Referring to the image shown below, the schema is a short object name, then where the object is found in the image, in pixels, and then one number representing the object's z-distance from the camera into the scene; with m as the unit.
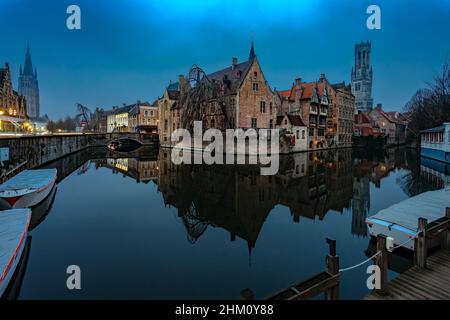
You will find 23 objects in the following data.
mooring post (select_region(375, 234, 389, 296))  5.28
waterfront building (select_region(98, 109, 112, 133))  118.94
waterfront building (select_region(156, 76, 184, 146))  60.91
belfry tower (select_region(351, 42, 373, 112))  164.75
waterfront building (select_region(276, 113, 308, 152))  45.88
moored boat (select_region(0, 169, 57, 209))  12.26
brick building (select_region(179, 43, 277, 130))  40.06
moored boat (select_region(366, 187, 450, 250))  7.92
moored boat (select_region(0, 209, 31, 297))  6.04
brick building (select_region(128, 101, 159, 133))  83.56
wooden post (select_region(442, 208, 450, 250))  7.13
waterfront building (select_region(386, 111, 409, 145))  82.55
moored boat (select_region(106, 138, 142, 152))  71.10
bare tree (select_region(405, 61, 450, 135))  47.46
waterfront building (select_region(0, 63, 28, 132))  44.97
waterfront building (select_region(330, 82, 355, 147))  58.97
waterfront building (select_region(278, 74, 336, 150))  49.97
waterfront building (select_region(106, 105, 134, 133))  96.88
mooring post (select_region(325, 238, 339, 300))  5.00
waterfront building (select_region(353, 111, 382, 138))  72.56
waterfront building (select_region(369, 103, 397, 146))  77.02
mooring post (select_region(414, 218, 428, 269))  6.18
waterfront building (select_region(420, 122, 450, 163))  33.15
